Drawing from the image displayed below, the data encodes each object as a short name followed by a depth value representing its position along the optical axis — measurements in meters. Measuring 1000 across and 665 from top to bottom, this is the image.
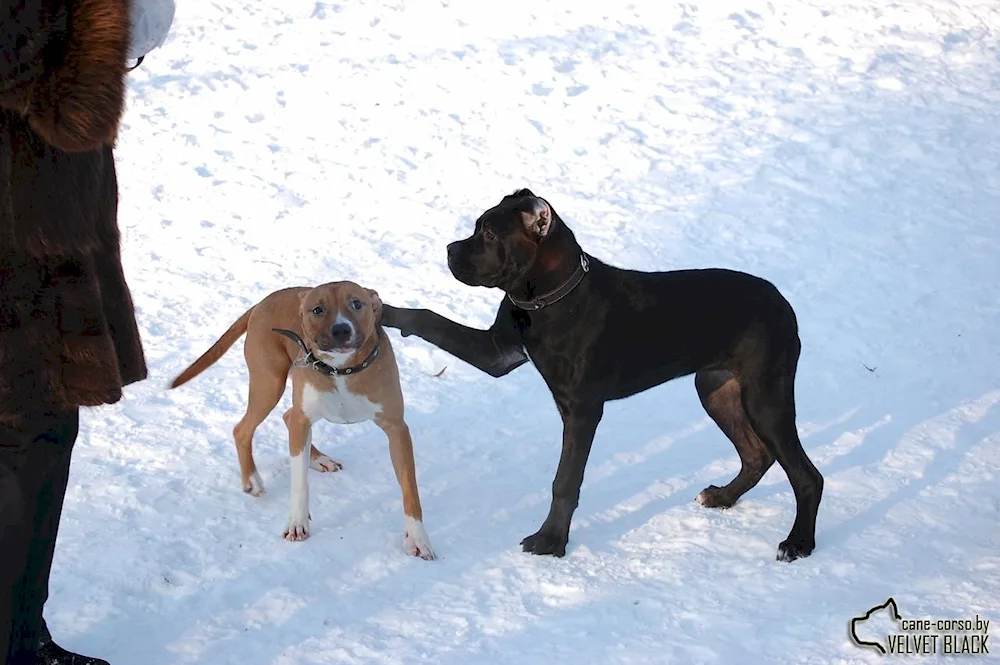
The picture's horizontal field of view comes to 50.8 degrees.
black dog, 4.38
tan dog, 4.35
